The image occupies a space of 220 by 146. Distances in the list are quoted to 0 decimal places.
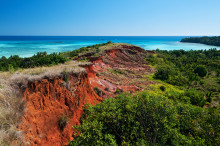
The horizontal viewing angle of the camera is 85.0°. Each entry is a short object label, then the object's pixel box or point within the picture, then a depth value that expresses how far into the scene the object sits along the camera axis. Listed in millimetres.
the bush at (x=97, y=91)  17494
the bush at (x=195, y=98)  21312
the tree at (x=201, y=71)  42156
